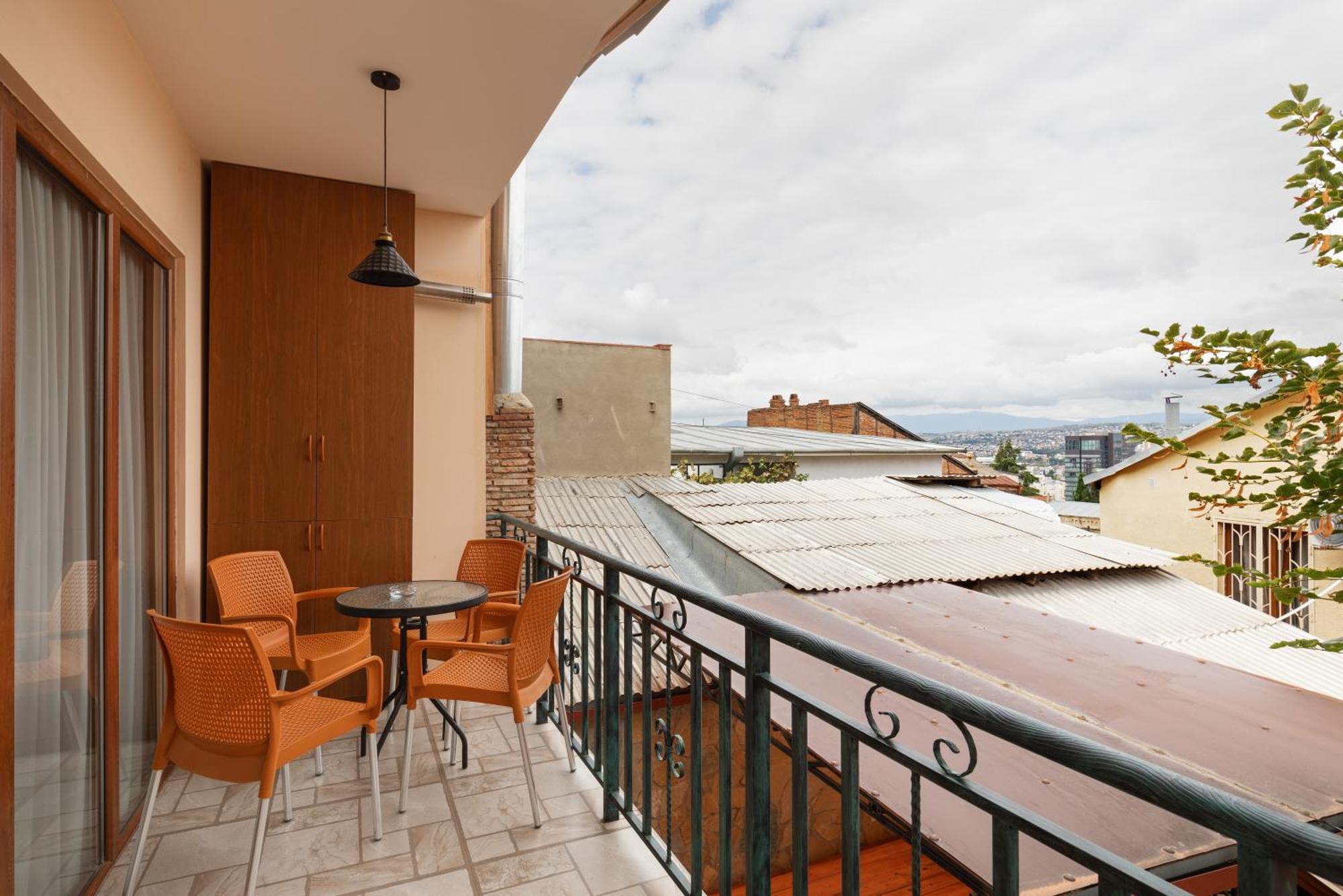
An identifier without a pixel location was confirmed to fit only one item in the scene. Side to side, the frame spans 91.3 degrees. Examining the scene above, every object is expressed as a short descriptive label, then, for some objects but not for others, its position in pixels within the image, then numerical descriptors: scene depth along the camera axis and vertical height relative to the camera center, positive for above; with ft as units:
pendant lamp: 9.23 +2.52
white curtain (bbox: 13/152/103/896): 5.36 -0.75
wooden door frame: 4.92 +0.49
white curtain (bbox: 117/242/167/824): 7.68 -0.71
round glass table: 8.70 -2.20
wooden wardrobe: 11.05 +1.04
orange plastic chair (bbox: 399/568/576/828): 7.59 -2.83
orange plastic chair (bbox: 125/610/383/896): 5.96 -2.51
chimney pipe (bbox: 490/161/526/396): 15.78 +4.12
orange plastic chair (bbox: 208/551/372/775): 9.03 -2.51
